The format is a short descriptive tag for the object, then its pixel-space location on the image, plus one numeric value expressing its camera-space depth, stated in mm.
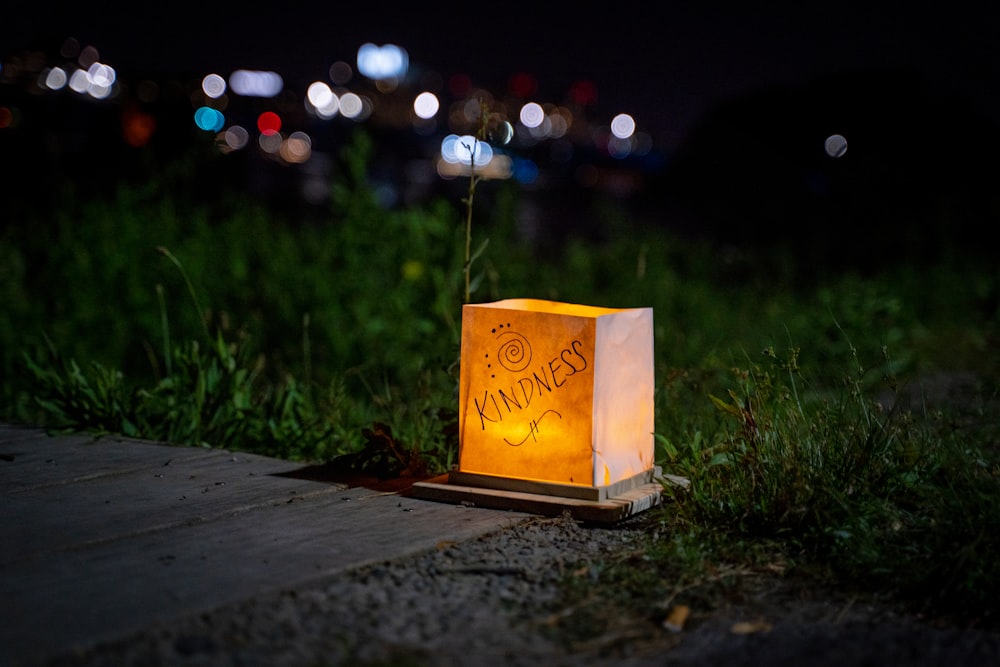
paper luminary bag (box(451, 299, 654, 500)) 3525
